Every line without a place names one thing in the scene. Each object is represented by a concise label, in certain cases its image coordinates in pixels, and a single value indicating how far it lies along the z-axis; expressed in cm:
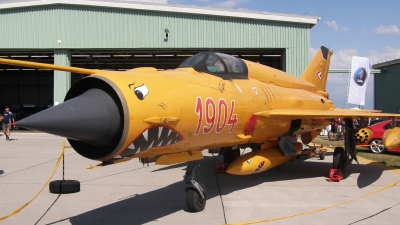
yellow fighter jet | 427
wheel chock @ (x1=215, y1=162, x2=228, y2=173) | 1042
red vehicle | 1595
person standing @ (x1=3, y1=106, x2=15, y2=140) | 2027
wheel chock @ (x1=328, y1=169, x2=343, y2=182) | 935
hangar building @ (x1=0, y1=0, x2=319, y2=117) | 2252
